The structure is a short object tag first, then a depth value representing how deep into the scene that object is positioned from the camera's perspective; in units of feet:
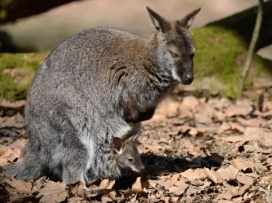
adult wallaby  34.88
